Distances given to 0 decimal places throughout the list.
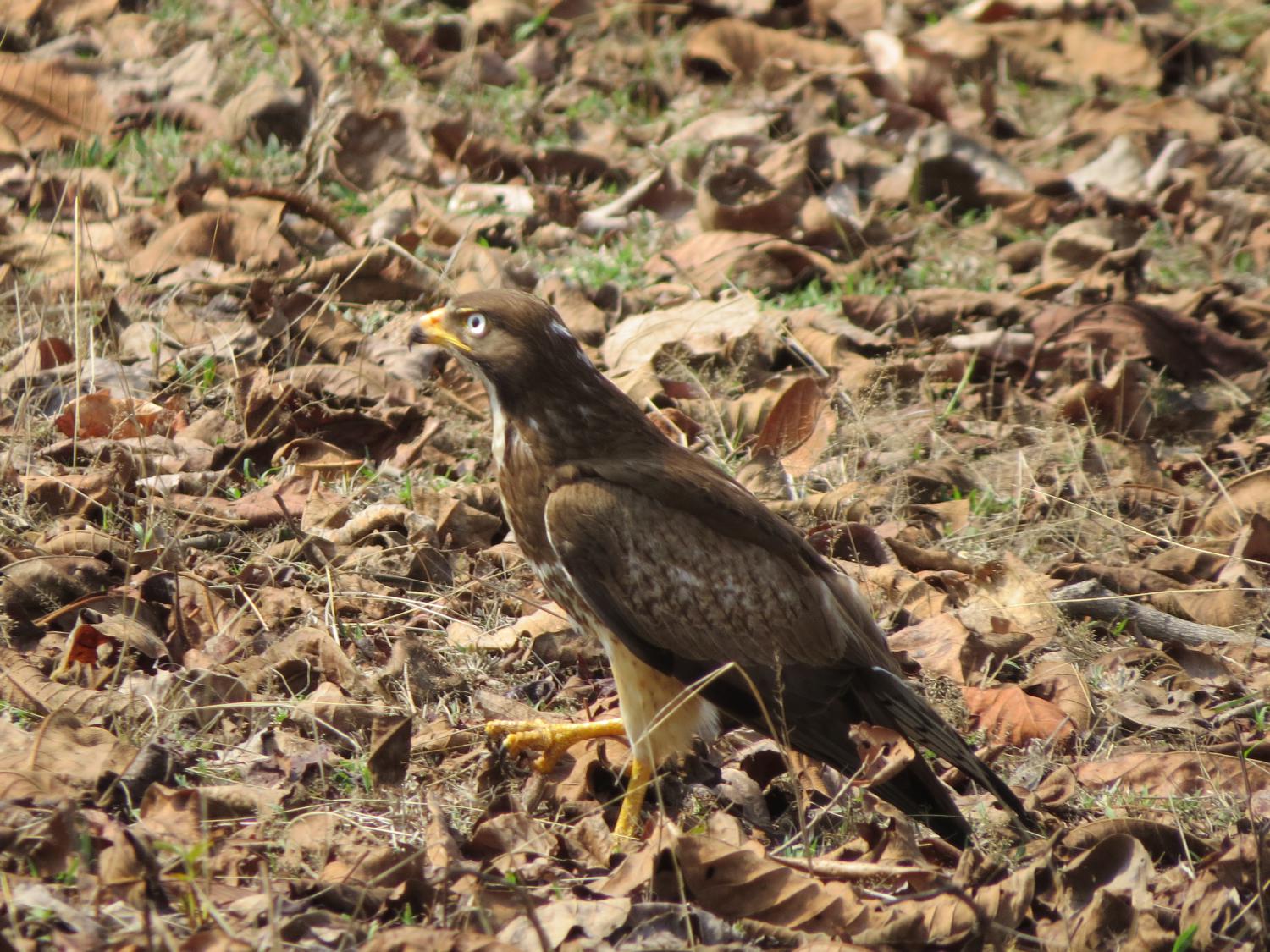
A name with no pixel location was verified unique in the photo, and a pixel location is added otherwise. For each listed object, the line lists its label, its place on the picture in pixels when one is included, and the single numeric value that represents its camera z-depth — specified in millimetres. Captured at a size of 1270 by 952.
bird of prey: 9195
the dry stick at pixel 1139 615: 11211
